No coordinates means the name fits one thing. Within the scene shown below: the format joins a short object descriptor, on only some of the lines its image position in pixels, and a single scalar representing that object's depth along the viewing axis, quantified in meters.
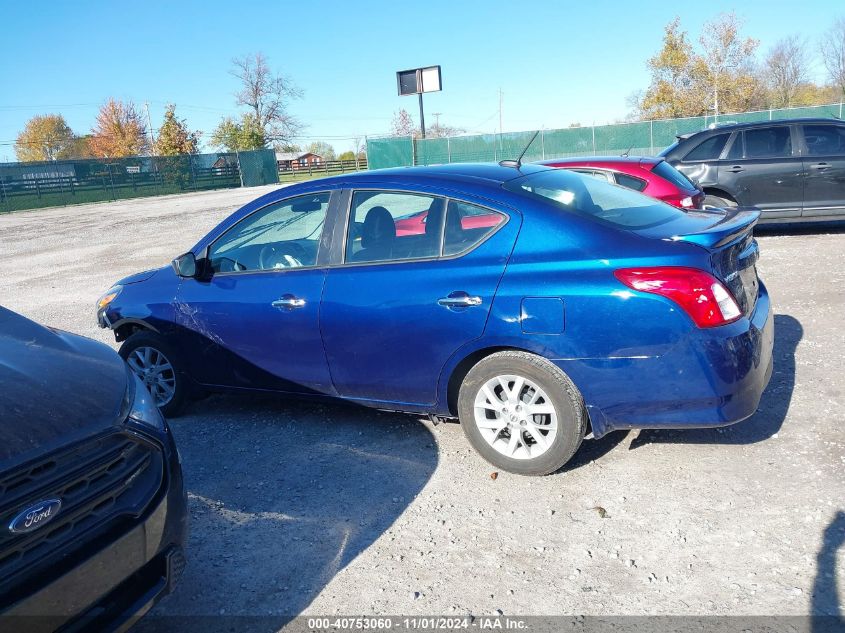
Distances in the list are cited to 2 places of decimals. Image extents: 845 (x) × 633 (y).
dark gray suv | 9.48
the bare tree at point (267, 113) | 68.44
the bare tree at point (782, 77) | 54.50
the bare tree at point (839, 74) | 49.38
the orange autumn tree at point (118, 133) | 62.41
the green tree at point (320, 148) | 91.95
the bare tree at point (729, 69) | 47.53
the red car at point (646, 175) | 7.58
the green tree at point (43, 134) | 75.19
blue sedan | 3.23
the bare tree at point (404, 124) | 83.56
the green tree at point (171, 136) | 51.44
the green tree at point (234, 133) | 57.53
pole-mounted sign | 28.77
